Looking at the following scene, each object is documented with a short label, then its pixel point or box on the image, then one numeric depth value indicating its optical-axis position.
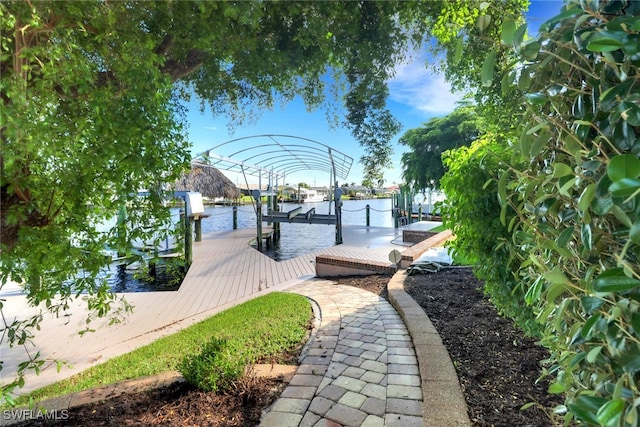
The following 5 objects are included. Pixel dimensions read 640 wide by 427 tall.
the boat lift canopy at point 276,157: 10.70
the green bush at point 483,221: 2.20
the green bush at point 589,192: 0.55
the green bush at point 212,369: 2.11
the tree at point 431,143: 14.52
